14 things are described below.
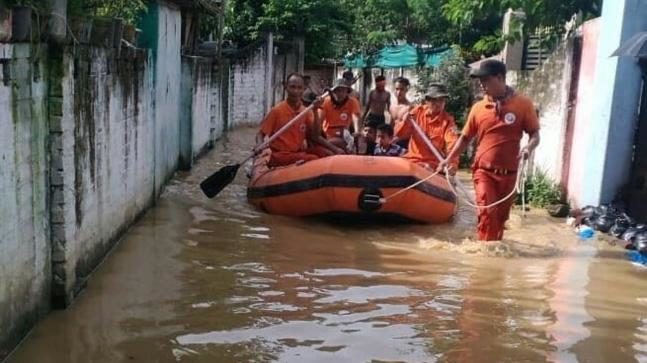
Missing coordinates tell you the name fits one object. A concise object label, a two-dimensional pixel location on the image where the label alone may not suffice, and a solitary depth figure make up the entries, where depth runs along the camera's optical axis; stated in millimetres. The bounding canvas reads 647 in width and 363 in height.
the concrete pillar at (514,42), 9680
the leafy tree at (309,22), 19906
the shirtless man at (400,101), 9547
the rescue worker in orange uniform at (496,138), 6098
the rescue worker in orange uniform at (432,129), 7727
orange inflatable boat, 7016
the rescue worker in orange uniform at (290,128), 8125
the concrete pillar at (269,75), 18906
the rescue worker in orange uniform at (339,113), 9336
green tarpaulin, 19911
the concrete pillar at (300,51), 20891
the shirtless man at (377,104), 10828
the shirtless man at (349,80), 9674
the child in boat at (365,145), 9320
